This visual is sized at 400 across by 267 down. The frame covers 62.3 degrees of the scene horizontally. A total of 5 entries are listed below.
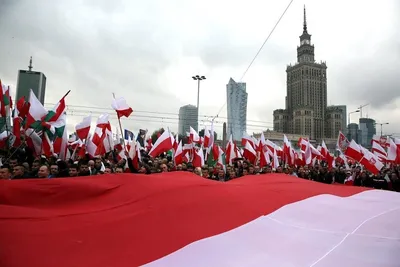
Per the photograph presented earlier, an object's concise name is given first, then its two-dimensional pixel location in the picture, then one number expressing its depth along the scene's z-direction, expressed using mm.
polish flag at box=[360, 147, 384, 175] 12977
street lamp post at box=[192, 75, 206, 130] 34156
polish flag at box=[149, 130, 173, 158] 11898
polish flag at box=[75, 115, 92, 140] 11688
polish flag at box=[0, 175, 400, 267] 3531
